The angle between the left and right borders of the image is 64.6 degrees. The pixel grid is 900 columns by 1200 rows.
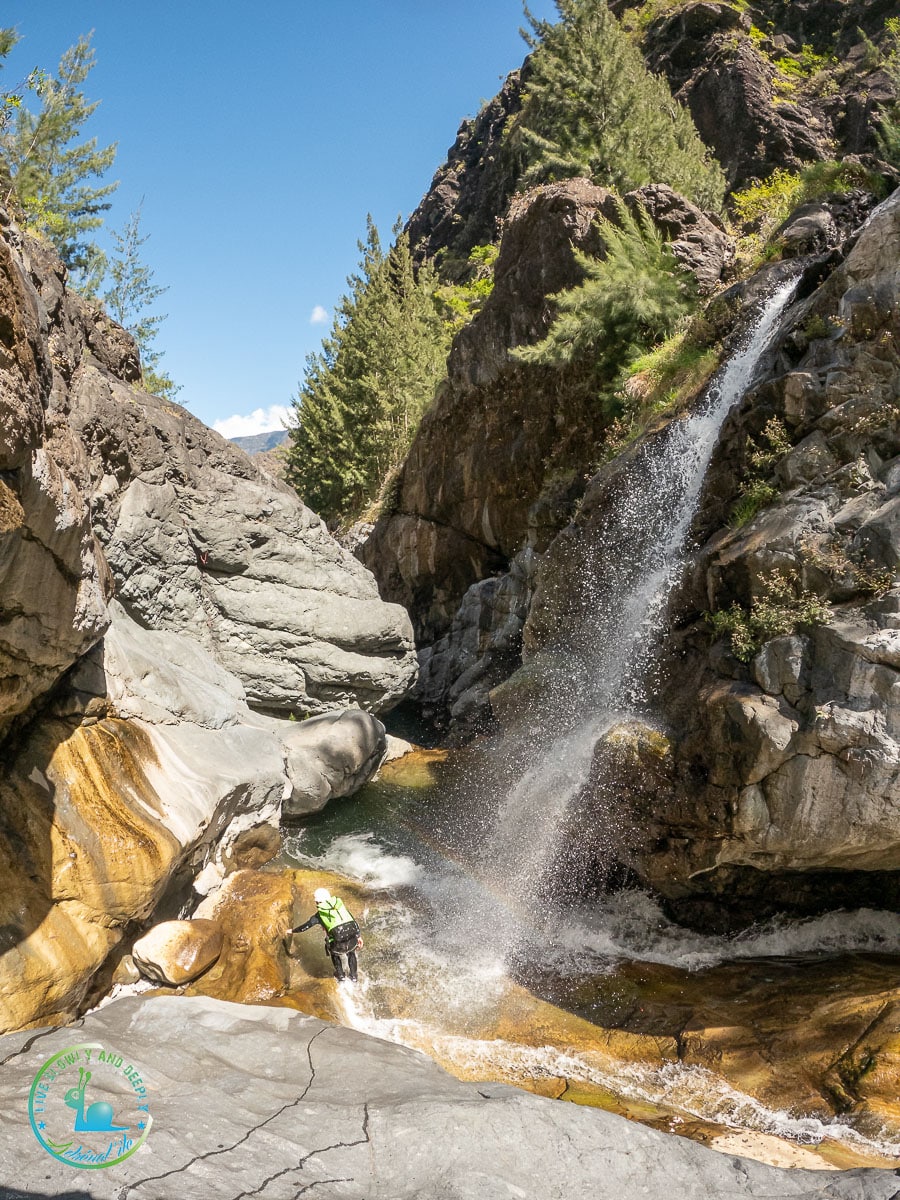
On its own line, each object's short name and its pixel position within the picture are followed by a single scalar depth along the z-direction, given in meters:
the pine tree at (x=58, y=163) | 19.61
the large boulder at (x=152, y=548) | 6.21
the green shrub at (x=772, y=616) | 7.83
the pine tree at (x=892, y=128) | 14.18
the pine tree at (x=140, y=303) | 24.12
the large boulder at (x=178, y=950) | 8.18
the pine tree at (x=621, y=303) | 16.80
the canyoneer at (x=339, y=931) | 8.73
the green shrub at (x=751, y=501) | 9.46
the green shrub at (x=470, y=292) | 35.41
